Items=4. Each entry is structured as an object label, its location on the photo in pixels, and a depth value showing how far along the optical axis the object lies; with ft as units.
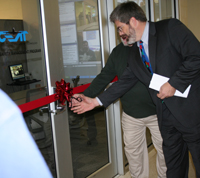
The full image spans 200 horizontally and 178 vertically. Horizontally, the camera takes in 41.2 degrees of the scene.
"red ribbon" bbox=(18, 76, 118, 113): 8.11
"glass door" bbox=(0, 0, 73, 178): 7.12
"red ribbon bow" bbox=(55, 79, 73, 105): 8.41
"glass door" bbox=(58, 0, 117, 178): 9.63
